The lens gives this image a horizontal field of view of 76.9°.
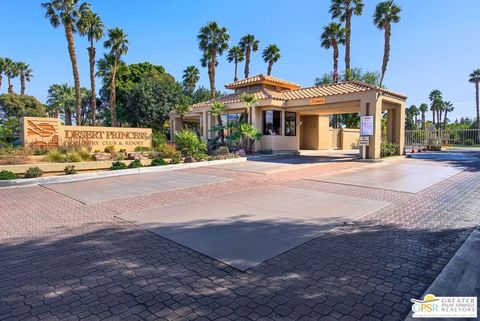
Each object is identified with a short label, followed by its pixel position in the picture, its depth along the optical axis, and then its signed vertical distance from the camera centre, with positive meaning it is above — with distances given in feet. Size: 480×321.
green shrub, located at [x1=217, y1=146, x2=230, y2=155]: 64.39 -1.69
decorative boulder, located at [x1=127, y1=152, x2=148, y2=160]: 56.83 -2.38
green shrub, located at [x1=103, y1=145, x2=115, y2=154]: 61.57 -1.13
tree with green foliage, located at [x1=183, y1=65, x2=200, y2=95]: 142.10 +30.65
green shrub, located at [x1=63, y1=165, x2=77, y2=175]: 41.04 -3.59
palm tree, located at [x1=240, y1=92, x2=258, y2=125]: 67.26 +9.59
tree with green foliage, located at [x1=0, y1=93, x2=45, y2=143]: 150.00 +19.02
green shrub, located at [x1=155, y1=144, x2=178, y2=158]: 57.72 -1.50
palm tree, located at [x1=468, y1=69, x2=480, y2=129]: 185.88 +39.15
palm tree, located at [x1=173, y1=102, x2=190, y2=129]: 90.22 +10.24
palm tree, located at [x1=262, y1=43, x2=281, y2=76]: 129.39 +37.89
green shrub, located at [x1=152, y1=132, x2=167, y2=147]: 71.33 +0.80
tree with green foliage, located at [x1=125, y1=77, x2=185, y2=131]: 108.78 +15.25
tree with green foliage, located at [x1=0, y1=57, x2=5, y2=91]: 161.21 +41.91
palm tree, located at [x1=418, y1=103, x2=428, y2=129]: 270.87 +30.84
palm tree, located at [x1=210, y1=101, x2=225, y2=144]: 74.28 +7.69
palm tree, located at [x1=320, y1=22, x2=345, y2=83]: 111.34 +38.97
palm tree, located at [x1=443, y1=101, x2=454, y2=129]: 250.37 +28.46
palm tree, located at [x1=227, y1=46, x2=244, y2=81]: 134.21 +39.61
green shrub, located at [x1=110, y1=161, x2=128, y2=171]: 44.73 -3.37
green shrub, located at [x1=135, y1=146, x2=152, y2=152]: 65.46 -1.22
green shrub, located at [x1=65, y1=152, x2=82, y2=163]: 47.72 -2.27
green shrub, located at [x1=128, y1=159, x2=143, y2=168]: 46.75 -3.21
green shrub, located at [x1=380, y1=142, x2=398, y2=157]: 60.90 -1.35
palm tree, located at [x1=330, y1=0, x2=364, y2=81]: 106.63 +46.65
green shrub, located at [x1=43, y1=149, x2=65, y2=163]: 46.83 -2.08
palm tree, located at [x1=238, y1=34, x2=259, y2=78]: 132.05 +42.97
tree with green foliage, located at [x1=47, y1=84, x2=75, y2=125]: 165.07 +23.82
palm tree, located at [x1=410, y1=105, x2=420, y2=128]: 269.03 +28.08
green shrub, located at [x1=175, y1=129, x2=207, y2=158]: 59.82 +0.04
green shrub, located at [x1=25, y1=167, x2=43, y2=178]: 37.76 -3.57
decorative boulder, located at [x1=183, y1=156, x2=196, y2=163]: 55.88 -3.11
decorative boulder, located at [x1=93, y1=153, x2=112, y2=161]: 53.57 -2.30
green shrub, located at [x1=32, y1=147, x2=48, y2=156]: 50.75 -1.24
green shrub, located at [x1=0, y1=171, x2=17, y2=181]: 35.04 -3.71
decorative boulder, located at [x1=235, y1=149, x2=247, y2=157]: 64.56 -2.14
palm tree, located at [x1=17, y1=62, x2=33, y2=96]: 169.99 +40.48
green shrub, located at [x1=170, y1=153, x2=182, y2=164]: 52.62 -2.76
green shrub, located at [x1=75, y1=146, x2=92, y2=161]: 51.42 -1.61
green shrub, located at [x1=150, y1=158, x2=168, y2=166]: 49.85 -3.11
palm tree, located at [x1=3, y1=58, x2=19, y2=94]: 163.98 +41.22
